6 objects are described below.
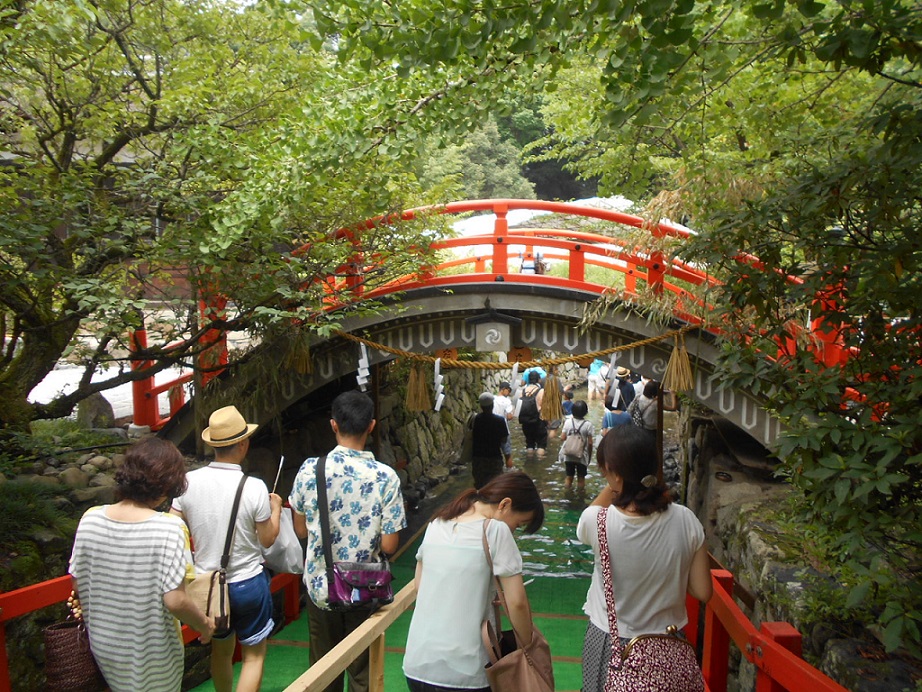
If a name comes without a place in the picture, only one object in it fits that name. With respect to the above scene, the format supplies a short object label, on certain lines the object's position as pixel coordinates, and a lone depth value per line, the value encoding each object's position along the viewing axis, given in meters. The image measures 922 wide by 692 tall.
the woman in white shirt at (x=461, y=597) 2.92
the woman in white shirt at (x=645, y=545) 2.96
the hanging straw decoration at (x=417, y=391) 8.45
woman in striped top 3.12
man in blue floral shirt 3.67
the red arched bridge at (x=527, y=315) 7.52
